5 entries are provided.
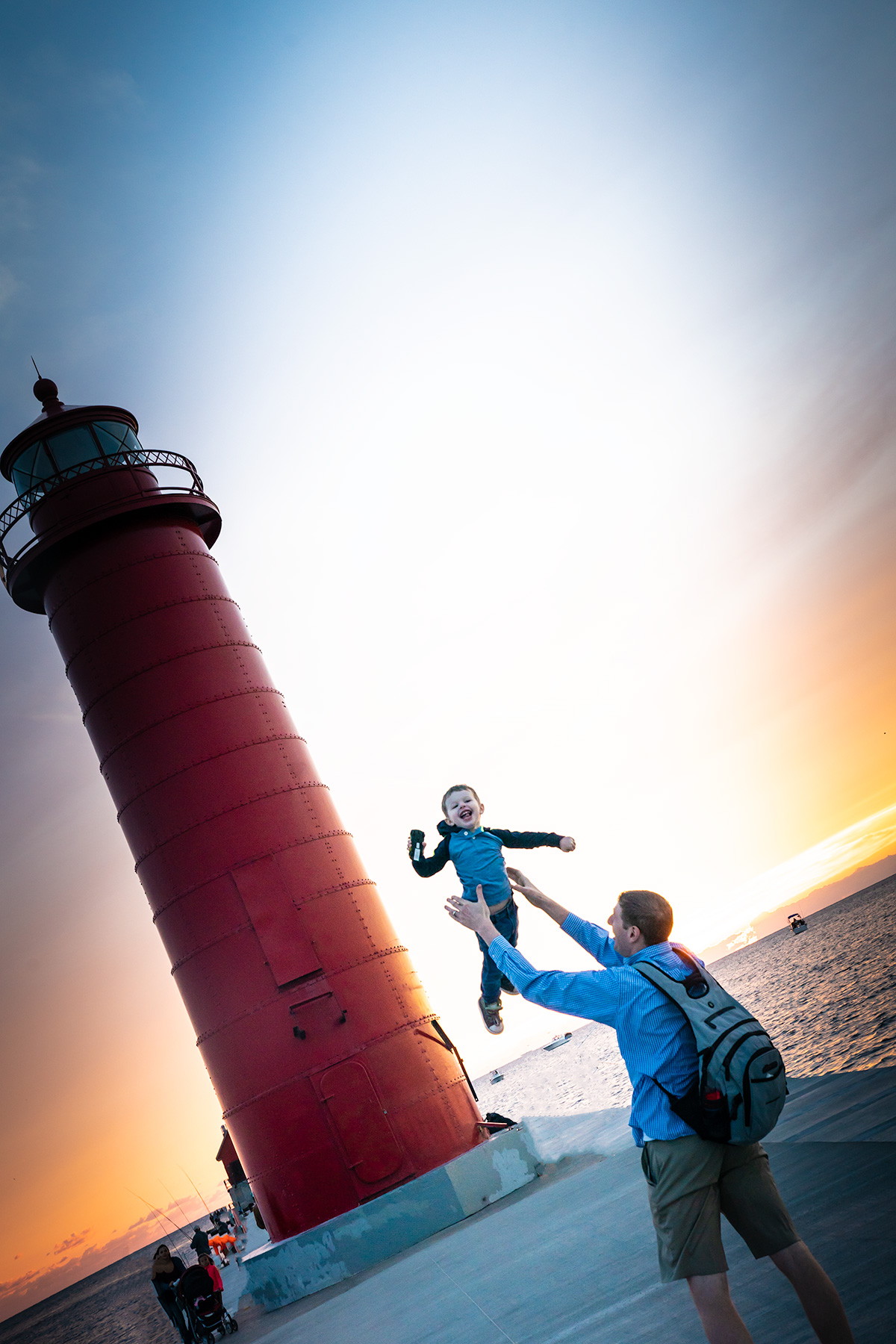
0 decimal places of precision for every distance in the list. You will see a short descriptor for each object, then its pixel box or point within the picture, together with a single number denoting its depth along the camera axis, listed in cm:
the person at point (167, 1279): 1045
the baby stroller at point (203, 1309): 932
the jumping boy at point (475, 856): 482
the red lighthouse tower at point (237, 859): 992
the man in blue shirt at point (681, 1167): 267
